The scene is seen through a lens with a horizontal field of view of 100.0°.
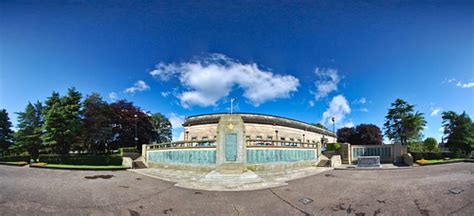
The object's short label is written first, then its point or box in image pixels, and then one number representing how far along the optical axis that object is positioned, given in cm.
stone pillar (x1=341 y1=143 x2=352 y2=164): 1974
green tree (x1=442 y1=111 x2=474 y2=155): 2769
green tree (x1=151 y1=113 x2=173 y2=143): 4975
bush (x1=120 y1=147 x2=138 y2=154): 2829
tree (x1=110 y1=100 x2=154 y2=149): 3241
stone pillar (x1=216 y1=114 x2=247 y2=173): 1095
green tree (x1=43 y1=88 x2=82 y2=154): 2247
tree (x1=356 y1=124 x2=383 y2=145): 4084
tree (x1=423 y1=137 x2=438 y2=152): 3193
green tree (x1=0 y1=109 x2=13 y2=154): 3136
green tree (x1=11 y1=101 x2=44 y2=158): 2581
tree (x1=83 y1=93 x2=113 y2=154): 2789
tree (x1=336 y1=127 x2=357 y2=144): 4419
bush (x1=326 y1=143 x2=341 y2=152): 2756
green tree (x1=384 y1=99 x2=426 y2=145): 2848
